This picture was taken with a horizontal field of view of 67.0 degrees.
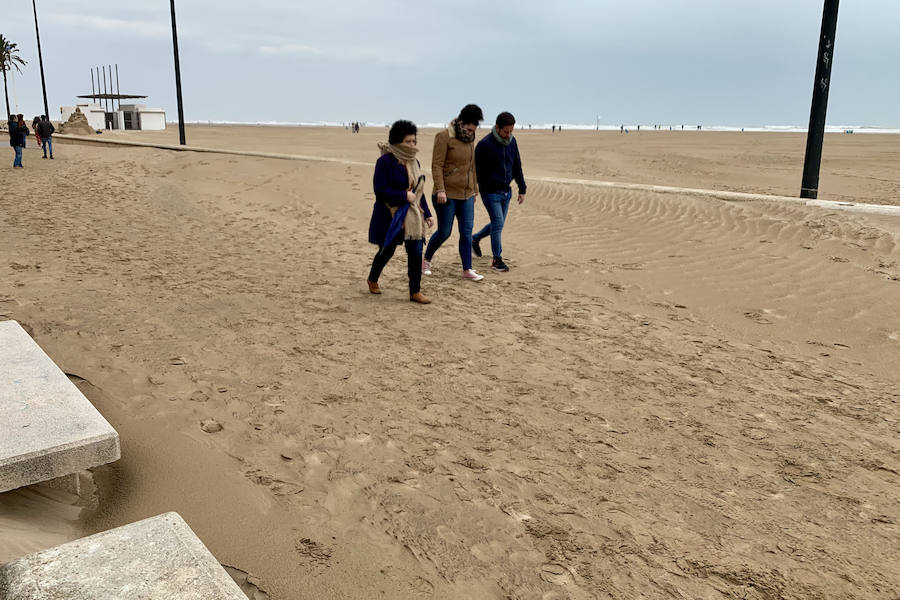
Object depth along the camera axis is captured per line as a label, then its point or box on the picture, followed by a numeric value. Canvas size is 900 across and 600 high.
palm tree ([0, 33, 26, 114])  59.31
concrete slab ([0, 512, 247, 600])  1.95
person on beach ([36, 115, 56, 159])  19.04
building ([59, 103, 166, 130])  46.16
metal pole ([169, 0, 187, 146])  23.04
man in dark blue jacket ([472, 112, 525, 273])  6.95
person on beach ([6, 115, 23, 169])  17.00
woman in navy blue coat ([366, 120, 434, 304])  5.62
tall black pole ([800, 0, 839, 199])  10.43
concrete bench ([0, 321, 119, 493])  2.62
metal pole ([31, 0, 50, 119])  42.29
